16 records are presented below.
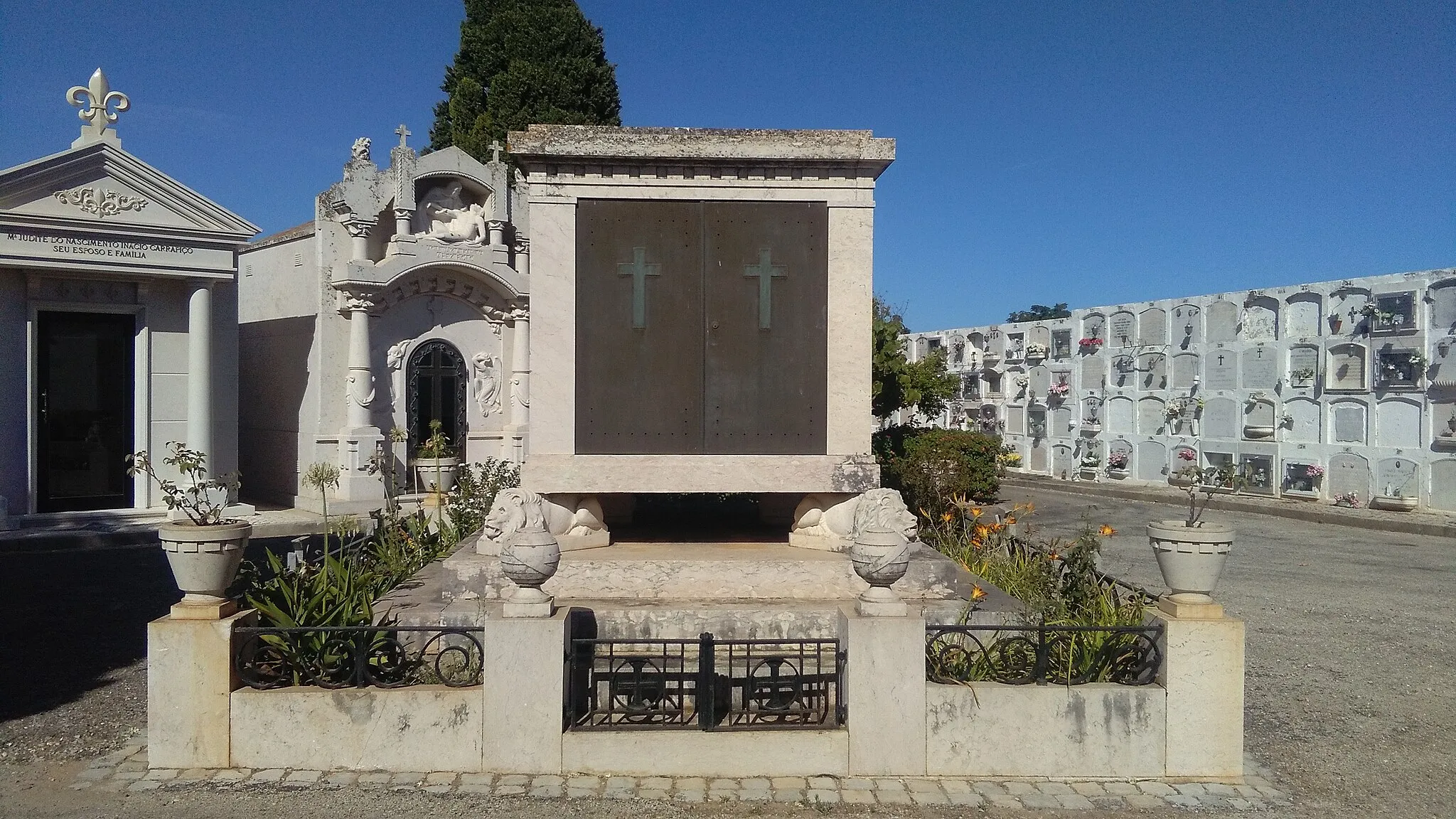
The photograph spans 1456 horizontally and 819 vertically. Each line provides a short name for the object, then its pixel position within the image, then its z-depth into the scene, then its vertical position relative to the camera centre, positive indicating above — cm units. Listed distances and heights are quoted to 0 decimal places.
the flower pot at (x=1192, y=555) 429 -67
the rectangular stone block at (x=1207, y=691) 428 -129
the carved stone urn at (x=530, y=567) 424 -72
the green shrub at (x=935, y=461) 1042 -66
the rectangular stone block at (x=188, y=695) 421 -130
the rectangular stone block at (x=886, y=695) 421 -129
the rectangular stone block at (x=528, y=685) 419 -125
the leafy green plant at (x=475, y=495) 865 -86
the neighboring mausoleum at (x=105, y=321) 1091 +112
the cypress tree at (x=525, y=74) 1867 +697
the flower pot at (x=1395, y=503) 1405 -138
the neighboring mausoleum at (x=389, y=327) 1336 +127
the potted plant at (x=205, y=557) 423 -68
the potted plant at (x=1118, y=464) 1877 -107
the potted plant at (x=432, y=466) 1367 -84
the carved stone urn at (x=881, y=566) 428 -72
